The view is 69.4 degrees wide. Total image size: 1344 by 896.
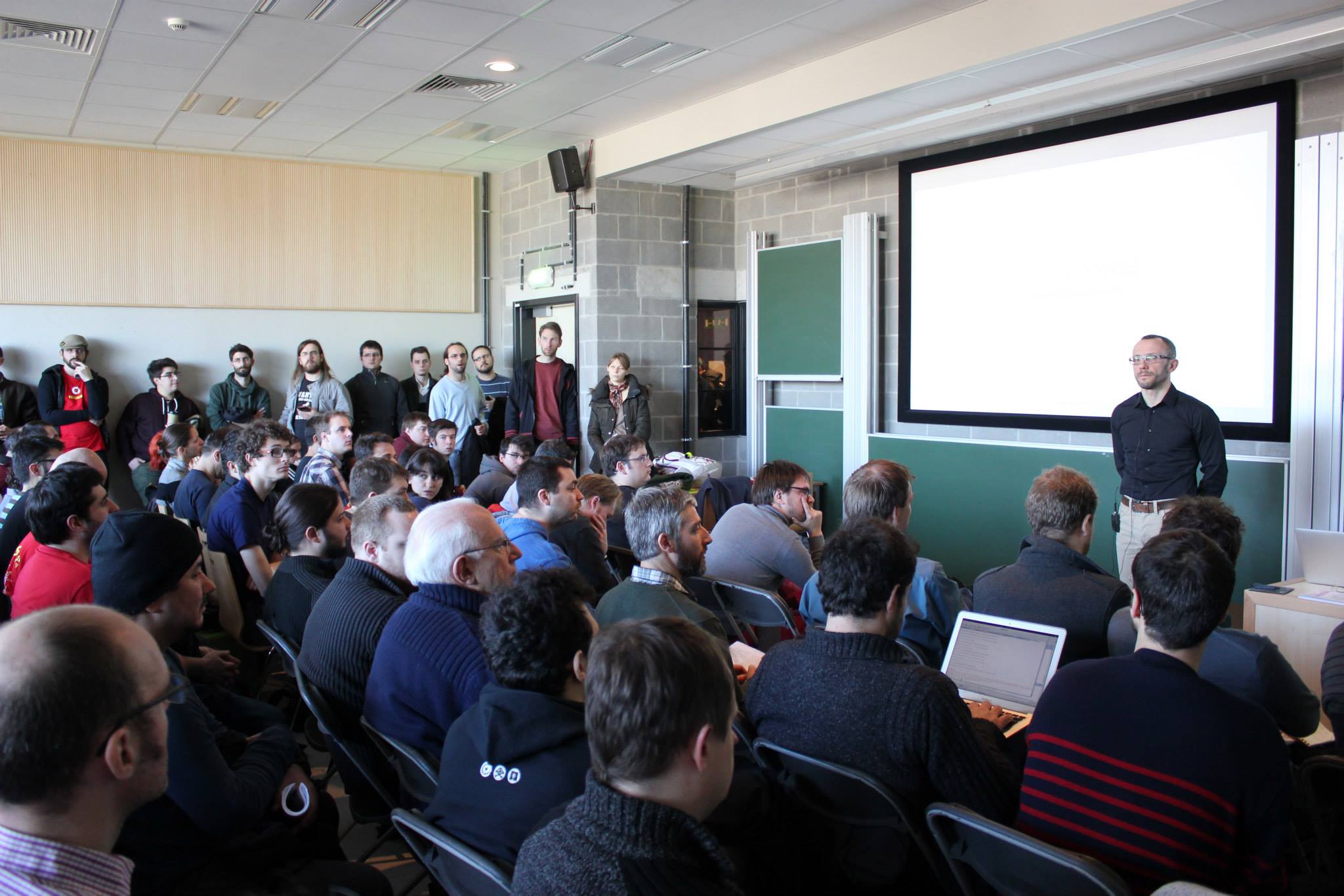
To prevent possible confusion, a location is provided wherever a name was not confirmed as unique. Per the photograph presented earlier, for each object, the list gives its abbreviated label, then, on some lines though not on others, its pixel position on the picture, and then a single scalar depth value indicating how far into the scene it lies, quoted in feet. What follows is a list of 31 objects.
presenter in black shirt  14.89
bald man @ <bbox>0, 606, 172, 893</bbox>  3.92
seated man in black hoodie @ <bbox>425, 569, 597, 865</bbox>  5.40
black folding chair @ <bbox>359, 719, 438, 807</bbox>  6.89
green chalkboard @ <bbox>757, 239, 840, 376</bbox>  24.09
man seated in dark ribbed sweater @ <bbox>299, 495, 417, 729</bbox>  8.10
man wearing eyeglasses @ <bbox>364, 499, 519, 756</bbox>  7.11
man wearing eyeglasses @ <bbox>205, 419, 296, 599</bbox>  12.01
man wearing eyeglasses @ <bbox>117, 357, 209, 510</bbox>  25.68
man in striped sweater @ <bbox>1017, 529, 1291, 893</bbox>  5.11
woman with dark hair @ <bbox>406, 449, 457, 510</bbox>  15.12
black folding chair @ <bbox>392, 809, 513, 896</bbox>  5.09
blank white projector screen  16.72
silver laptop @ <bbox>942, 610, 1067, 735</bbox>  7.79
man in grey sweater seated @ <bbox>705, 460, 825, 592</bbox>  12.16
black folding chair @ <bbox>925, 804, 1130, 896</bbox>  4.77
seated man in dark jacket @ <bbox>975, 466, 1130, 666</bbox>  8.53
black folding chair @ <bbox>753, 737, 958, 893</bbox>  5.84
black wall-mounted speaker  25.94
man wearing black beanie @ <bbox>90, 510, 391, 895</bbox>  5.71
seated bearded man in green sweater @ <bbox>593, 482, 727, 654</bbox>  8.96
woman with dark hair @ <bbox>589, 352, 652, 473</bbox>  25.12
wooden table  10.07
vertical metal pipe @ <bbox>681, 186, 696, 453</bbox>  27.71
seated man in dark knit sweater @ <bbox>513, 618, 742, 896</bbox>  3.96
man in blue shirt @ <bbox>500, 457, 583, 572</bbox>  11.62
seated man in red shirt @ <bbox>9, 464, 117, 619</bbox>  9.34
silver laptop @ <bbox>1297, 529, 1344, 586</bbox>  10.91
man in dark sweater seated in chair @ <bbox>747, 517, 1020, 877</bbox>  5.77
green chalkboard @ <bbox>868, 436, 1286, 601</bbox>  16.52
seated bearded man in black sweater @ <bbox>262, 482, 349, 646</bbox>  9.91
